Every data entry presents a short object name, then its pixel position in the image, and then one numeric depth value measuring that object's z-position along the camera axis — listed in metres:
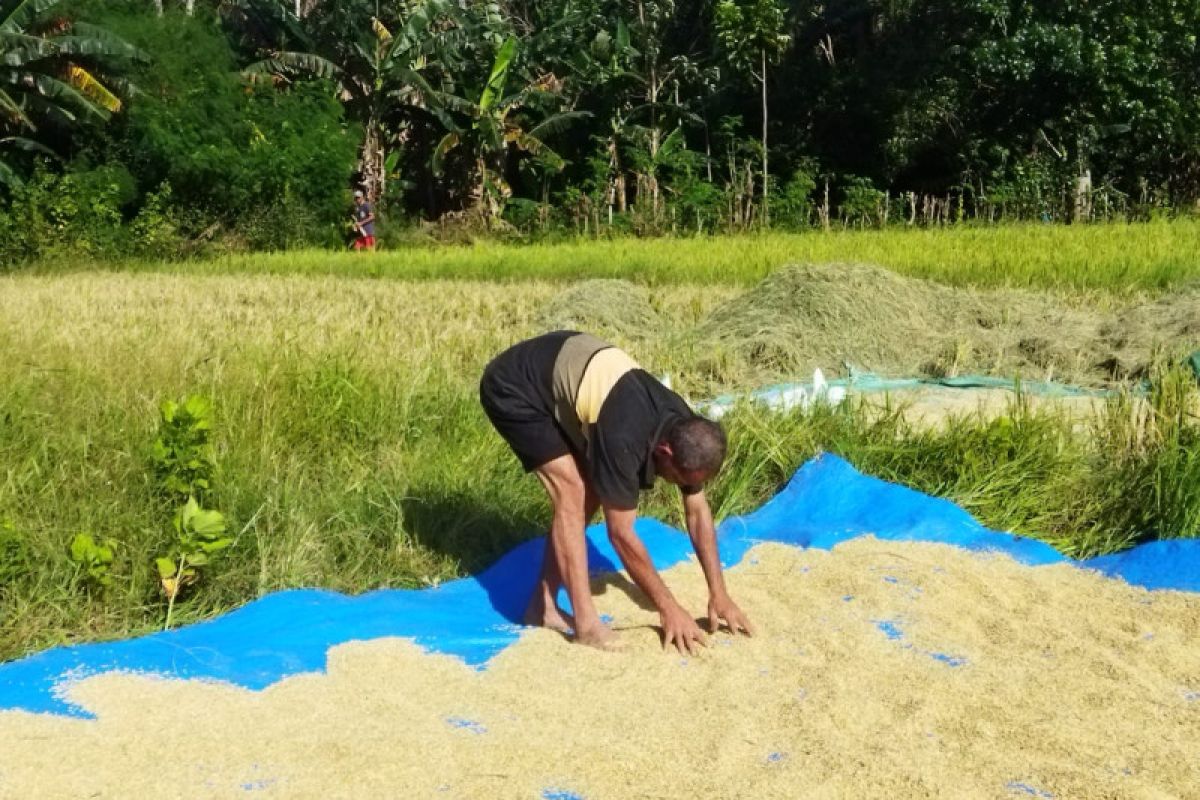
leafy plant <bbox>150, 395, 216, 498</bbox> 3.69
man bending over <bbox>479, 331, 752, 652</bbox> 3.03
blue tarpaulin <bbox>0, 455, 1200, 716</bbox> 3.04
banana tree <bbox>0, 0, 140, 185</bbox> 16.34
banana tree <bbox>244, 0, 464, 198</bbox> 19.90
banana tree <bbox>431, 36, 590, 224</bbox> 20.50
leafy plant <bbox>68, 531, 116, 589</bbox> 3.40
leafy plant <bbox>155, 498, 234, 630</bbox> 3.47
